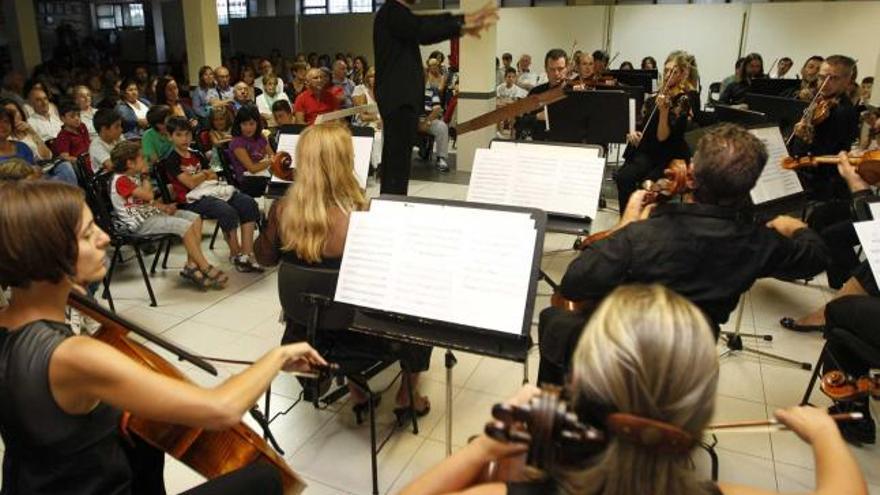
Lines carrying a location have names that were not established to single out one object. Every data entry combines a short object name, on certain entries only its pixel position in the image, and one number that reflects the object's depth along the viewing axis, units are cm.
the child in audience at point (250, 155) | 472
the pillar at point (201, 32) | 877
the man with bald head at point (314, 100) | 608
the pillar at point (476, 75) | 669
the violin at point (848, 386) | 224
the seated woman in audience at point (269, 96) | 711
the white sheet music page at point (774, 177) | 319
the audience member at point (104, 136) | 438
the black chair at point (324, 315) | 225
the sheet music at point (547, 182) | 318
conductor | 359
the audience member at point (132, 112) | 605
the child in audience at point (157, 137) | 454
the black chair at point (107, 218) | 366
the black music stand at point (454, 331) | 186
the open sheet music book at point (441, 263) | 187
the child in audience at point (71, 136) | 508
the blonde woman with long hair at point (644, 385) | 88
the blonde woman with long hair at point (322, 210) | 231
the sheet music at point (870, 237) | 219
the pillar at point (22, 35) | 1029
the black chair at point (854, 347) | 225
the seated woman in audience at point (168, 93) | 658
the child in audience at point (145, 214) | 380
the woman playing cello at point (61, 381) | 122
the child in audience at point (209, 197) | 425
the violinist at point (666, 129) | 434
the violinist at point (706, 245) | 189
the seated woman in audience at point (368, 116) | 677
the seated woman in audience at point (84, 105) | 581
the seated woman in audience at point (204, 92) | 739
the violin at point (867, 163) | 273
